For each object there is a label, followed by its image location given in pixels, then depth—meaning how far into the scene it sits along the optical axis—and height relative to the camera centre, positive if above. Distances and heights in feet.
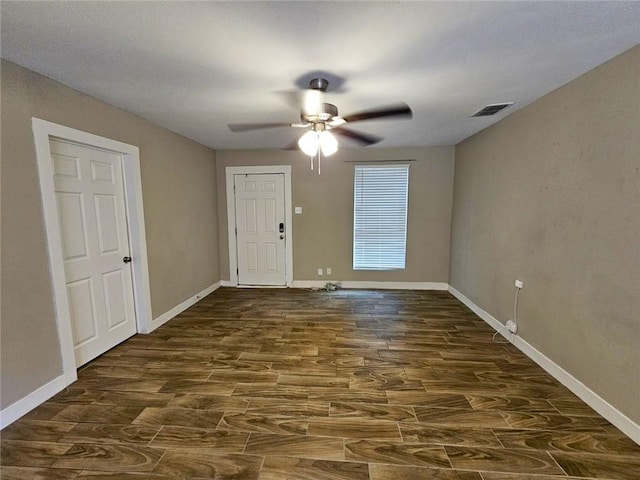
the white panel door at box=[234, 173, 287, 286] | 16.07 -1.10
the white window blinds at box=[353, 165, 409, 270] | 15.62 -0.38
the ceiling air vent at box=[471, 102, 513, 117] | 9.00 +3.42
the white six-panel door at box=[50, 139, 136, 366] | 7.90 -1.11
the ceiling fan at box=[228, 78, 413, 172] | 6.73 +2.38
